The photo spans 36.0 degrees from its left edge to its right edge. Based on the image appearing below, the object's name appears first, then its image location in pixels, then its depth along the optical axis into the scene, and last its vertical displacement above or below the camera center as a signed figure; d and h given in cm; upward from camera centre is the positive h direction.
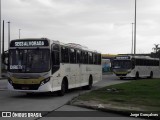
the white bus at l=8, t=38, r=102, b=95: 1160 -49
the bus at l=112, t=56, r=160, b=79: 2809 -122
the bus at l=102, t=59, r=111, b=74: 5053 -189
